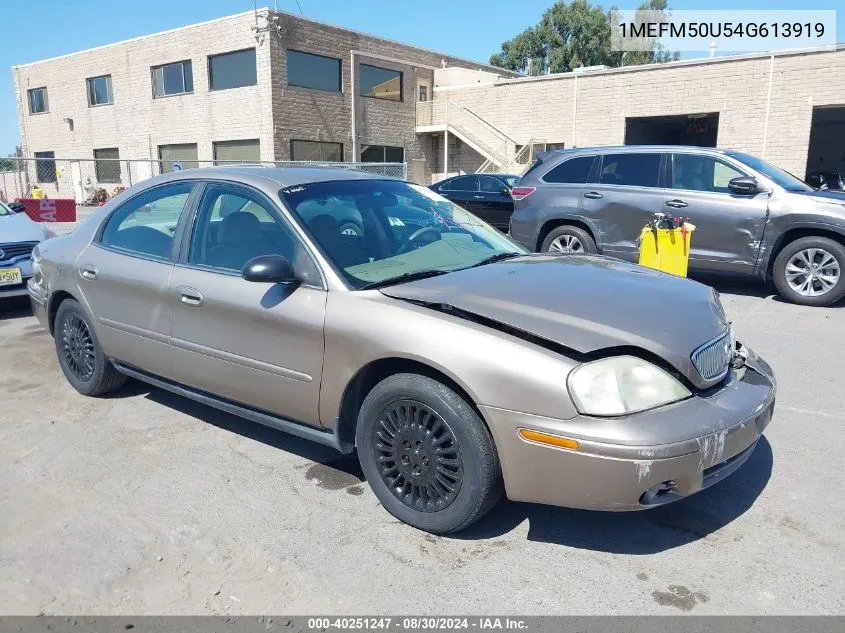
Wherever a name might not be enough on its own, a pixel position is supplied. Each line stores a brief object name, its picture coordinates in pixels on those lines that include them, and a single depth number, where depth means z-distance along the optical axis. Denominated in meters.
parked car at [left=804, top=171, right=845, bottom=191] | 17.97
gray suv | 7.58
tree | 49.06
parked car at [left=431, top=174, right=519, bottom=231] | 12.84
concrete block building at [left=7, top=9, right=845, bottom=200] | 19.53
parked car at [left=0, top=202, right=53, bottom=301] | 7.39
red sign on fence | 13.43
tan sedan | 2.60
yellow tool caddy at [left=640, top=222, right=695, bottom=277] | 7.41
